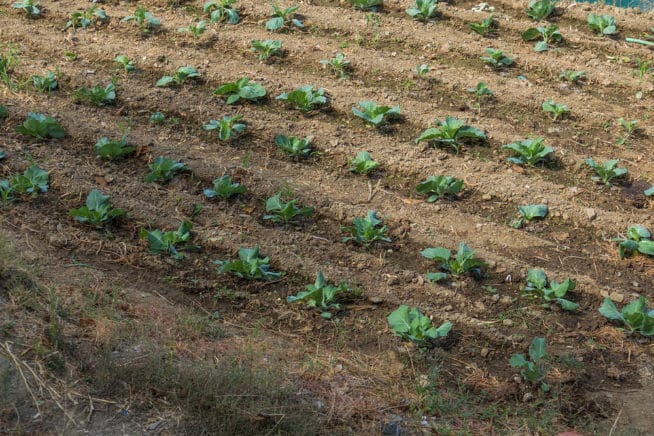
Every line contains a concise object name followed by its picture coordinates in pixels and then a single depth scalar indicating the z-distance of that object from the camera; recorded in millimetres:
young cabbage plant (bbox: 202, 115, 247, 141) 10297
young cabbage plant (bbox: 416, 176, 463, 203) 9547
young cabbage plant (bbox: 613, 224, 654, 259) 8875
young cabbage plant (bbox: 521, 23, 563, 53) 12516
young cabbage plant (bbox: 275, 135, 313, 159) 10125
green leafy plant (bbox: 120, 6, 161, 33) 12562
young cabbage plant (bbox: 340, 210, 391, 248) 8750
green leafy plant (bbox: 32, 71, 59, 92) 11055
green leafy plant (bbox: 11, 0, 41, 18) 12961
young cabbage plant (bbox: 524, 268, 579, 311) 8070
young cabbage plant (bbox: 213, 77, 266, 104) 10945
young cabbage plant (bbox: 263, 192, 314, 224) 8953
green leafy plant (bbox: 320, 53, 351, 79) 11648
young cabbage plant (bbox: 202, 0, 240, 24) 12789
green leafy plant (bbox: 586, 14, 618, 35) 12750
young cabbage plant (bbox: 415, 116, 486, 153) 10281
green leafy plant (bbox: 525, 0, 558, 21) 12937
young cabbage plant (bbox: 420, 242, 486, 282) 8328
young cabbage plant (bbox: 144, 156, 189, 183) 9461
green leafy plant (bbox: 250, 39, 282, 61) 11875
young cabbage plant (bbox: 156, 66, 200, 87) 11227
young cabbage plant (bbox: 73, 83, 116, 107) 10781
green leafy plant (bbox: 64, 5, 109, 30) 12672
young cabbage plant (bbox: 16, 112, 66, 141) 10023
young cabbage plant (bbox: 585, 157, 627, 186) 9906
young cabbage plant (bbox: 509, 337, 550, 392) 7172
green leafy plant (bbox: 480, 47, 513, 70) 11930
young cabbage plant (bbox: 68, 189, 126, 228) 8625
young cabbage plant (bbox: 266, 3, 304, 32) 12594
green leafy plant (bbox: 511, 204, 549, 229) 9289
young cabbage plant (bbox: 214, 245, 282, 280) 8105
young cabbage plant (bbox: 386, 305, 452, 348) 7418
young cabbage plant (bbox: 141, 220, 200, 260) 8359
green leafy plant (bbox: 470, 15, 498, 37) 12672
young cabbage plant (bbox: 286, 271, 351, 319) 7828
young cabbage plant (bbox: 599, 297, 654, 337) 7816
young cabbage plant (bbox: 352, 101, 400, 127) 10587
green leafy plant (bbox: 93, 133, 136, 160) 9727
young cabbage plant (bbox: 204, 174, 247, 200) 9234
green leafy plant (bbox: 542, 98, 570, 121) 10969
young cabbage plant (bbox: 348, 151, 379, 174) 9914
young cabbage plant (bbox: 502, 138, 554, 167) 10039
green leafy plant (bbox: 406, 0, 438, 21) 12930
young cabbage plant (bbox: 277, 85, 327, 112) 10859
